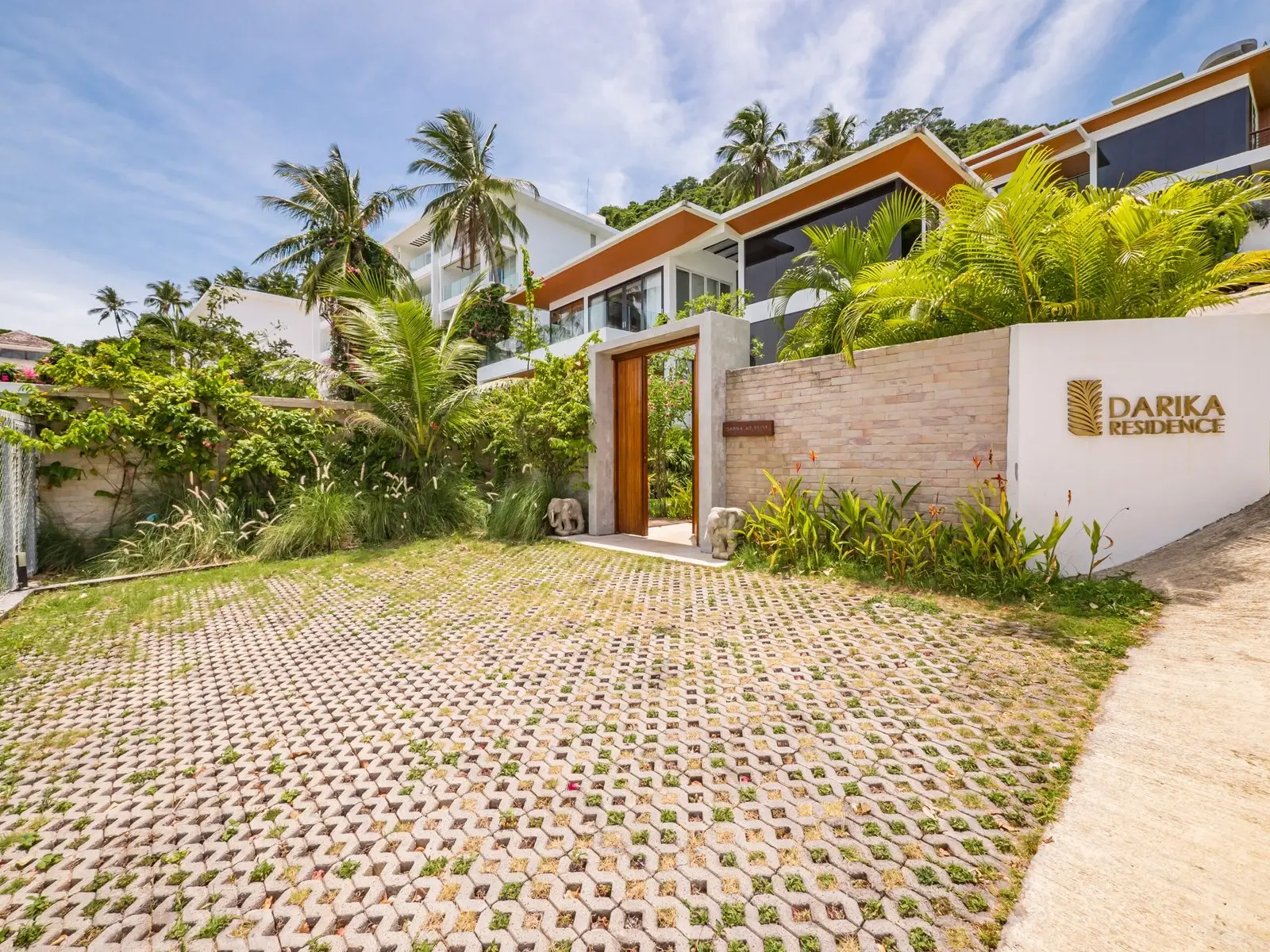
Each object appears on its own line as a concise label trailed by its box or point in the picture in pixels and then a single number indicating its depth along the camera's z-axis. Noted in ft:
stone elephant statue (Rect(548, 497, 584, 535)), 26.94
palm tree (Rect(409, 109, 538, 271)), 62.39
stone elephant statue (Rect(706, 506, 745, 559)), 20.56
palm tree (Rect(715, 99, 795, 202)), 75.00
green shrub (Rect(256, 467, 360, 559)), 22.63
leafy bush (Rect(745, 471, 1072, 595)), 14.47
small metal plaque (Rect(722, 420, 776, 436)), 21.25
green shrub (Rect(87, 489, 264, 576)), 21.38
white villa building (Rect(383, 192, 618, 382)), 73.82
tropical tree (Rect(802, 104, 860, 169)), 75.36
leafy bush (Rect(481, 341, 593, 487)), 26.55
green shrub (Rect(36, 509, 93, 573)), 21.30
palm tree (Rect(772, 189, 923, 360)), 21.52
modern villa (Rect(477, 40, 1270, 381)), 41.16
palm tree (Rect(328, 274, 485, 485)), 27.14
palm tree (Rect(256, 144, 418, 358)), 56.34
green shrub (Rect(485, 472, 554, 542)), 25.85
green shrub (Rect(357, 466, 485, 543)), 25.58
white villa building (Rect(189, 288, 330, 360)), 100.53
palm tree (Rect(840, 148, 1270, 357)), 14.99
